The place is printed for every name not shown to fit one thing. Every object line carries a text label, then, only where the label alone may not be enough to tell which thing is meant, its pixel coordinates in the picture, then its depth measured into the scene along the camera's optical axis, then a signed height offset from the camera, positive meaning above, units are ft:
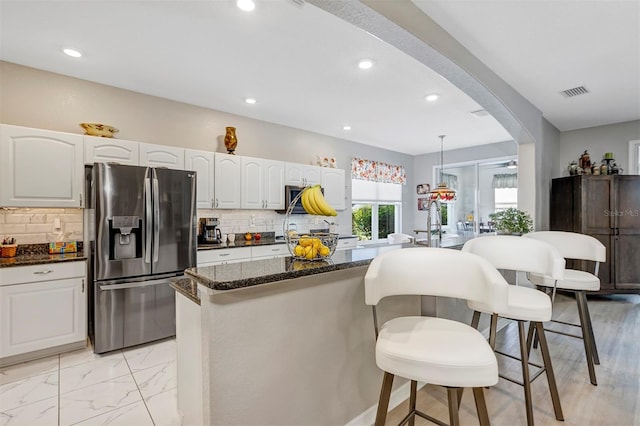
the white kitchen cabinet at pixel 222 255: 11.63 -1.64
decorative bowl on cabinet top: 10.22 +2.85
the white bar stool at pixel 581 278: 7.58 -1.63
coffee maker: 13.07 -0.74
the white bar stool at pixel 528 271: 5.72 -1.23
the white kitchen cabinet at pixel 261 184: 13.85 +1.40
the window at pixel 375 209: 20.65 +0.32
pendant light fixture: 12.00 +0.79
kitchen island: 4.10 -2.01
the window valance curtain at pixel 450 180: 22.62 +2.45
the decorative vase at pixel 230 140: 13.76 +3.29
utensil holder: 9.18 -1.09
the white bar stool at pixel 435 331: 3.78 -1.76
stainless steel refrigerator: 9.27 -1.13
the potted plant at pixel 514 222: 12.48 -0.37
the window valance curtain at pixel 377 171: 19.98 +2.91
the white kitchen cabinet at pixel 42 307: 8.38 -2.66
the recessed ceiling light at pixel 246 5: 6.81 +4.67
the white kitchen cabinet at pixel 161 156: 11.17 +2.16
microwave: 15.20 +1.02
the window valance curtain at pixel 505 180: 20.46 +2.20
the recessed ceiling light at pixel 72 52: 8.87 +4.71
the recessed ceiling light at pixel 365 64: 9.37 +4.62
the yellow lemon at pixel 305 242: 5.56 -0.51
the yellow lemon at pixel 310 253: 5.46 -0.70
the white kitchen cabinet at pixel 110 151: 10.11 +2.14
